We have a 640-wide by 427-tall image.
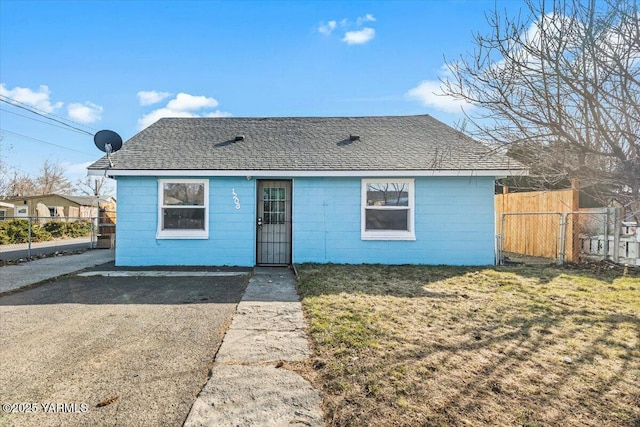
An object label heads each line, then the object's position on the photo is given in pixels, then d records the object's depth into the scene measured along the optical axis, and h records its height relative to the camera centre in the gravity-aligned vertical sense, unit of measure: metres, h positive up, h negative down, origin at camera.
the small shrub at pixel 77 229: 22.54 -1.47
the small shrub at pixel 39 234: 18.31 -1.50
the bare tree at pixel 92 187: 46.98 +3.31
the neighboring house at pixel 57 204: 32.56 +0.52
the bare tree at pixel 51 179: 45.28 +4.25
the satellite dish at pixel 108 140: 8.84 +1.95
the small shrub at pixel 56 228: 20.75 -1.25
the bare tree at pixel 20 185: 39.99 +3.00
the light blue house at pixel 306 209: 8.46 +0.09
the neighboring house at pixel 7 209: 26.74 -0.09
